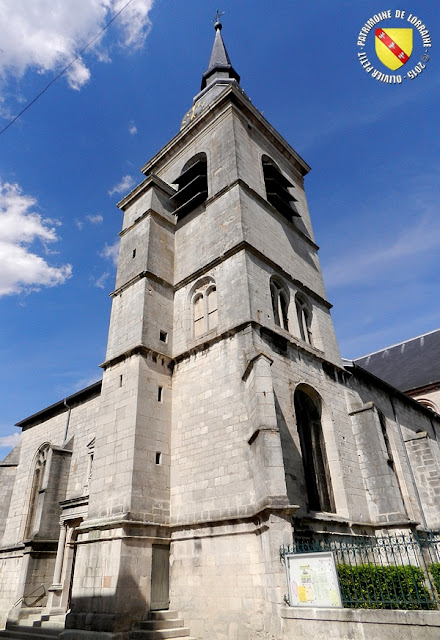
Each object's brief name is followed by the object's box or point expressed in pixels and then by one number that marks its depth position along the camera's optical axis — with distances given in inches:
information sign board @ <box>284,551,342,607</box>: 267.6
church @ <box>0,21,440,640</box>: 349.4
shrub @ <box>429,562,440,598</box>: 301.2
